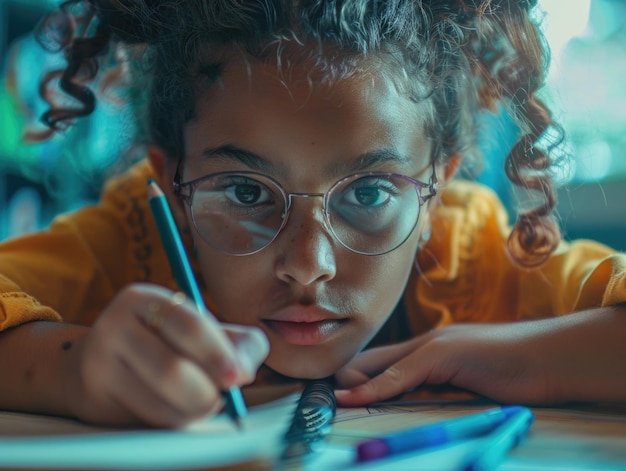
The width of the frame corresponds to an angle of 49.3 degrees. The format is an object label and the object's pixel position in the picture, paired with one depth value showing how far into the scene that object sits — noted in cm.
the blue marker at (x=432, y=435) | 40
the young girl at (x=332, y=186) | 63
